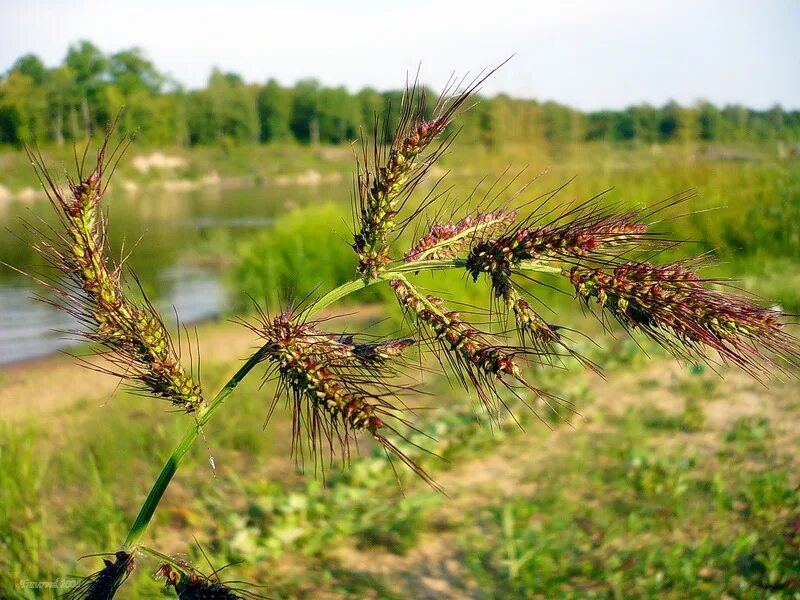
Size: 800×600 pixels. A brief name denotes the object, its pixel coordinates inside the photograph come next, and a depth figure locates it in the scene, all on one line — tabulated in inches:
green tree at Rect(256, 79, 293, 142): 1467.8
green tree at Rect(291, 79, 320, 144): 1540.5
